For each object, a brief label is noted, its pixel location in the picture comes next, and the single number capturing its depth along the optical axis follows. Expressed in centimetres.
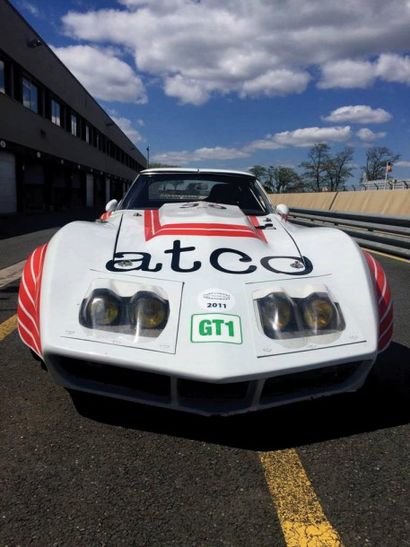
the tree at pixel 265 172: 7127
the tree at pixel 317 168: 6225
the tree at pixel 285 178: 6894
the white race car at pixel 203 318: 205
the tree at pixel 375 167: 5507
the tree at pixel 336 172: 6165
